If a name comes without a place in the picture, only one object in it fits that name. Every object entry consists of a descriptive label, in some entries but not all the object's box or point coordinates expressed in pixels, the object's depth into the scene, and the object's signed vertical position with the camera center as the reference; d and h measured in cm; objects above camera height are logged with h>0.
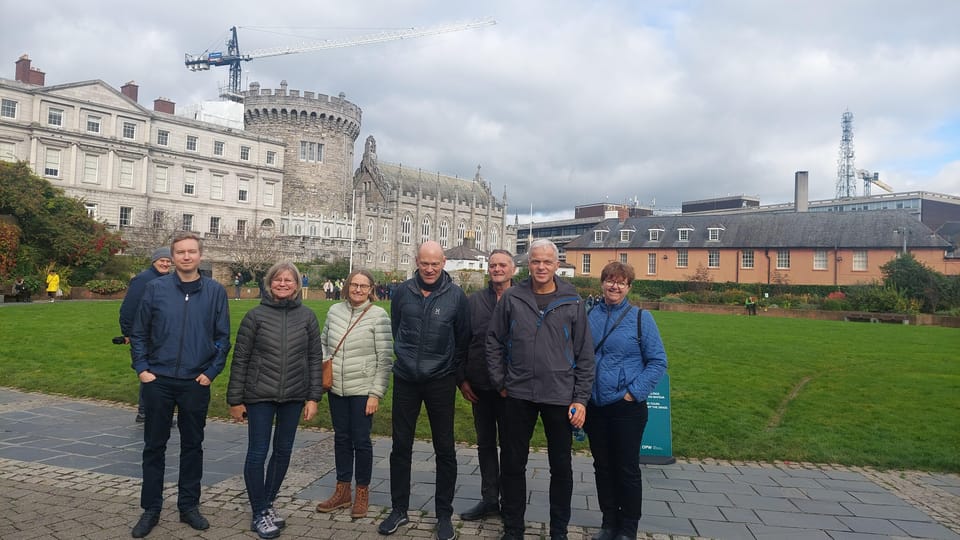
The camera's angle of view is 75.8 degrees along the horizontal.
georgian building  4372 +922
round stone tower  5916 +1421
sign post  696 -160
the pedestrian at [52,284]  2663 -55
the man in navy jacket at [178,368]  486 -73
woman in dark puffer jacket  486 -79
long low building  4344 +413
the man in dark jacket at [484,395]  527 -93
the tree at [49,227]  2852 +220
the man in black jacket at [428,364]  495 -63
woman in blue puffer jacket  478 -79
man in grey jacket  460 -63
